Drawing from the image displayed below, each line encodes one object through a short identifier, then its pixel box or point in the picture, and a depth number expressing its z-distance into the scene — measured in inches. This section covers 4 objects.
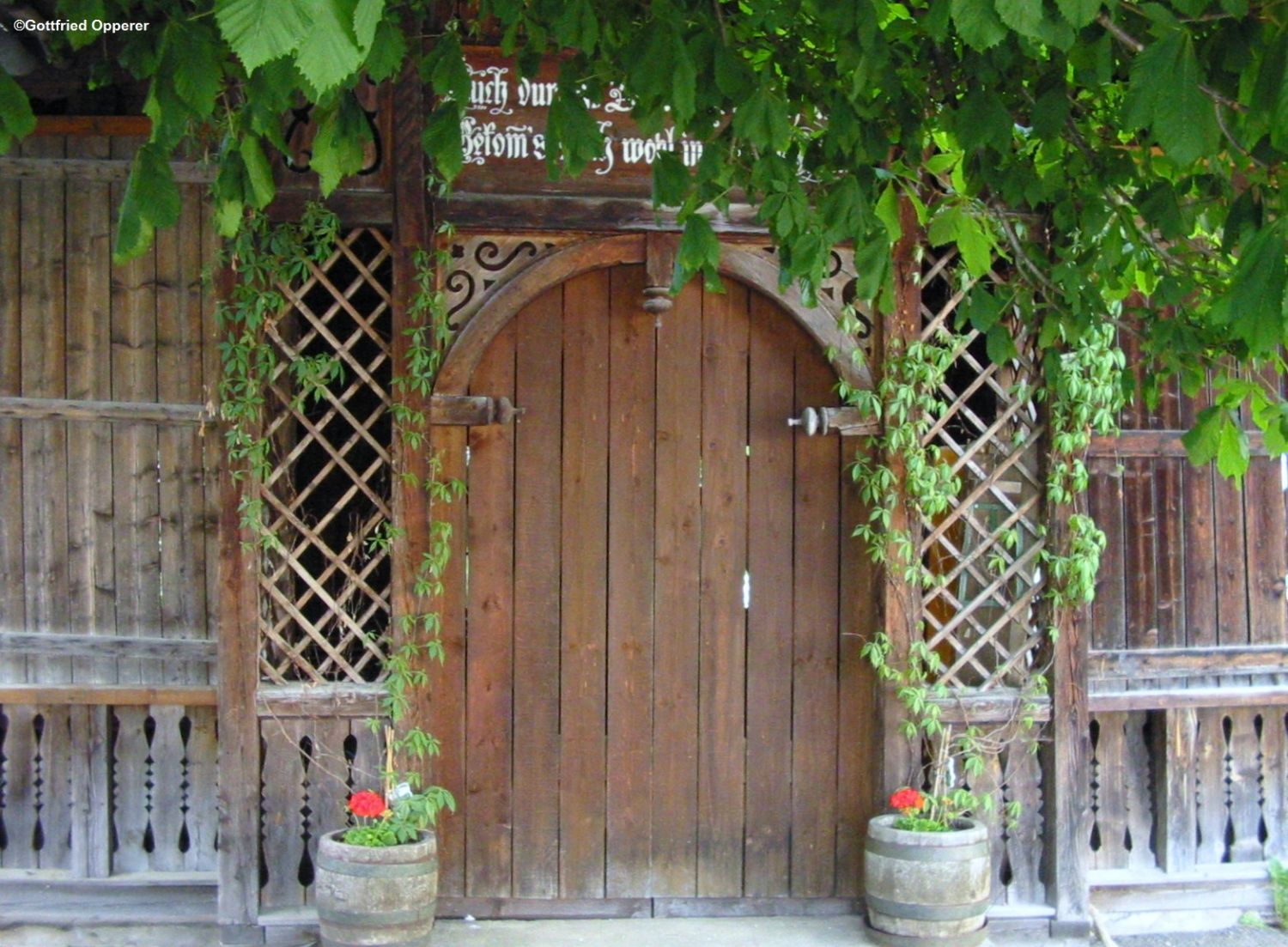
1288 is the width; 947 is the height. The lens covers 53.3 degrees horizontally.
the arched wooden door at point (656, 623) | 197.8
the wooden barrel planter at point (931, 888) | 181.5
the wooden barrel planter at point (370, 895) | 174.7
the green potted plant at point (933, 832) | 181.8
